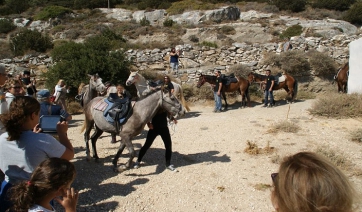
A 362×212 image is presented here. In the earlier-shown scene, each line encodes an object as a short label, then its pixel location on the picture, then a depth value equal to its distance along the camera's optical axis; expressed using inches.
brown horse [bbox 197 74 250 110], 484.1
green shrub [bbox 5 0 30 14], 1552.7
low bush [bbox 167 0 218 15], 1359.1
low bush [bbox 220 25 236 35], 1018.6
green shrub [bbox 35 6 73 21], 1285.7
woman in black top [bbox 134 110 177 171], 216.8
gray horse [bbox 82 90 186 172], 212.5
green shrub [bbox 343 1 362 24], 1192.8
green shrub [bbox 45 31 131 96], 489.7
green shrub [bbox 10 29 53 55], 794.2
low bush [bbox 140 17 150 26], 1183.3
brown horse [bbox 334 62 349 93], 496.3
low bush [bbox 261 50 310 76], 584.4
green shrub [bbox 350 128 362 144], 286.4
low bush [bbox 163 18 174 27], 1178.6
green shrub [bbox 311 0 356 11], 1428.4
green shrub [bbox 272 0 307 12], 1407.5
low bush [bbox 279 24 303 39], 879.7
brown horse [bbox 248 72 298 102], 484.2
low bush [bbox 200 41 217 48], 760.3
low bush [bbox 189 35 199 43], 943.0
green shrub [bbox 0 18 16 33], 1153.8
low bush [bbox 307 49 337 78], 577.6
